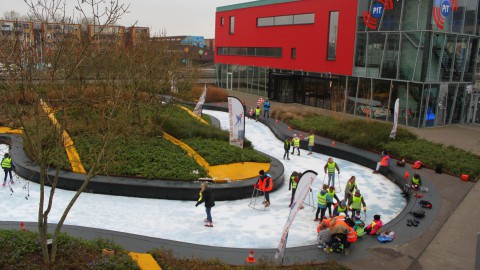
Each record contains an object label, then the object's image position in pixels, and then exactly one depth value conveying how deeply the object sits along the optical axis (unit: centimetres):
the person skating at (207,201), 1215
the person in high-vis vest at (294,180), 1448
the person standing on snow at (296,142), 2162
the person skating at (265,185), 1418
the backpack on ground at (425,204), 1354
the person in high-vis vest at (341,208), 1237
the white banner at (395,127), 2097
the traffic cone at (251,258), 954
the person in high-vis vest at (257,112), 3088
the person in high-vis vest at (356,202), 1282
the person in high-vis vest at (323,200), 1273
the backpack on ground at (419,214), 1261
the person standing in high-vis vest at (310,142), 2197
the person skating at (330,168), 1617
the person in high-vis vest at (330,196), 1274
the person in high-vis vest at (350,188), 1378
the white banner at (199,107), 2423
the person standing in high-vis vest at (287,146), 2062
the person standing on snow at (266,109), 3100
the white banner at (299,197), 910
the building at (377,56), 2789
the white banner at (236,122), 1809
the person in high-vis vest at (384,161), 1838
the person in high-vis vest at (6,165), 1529
